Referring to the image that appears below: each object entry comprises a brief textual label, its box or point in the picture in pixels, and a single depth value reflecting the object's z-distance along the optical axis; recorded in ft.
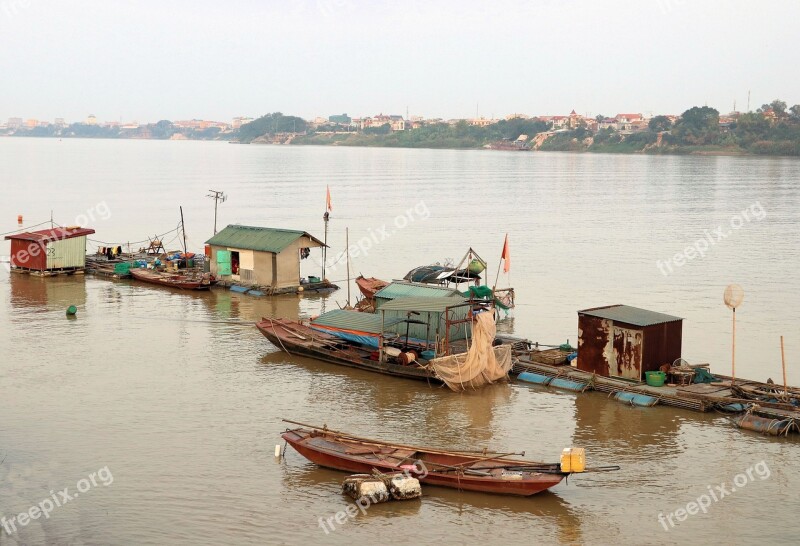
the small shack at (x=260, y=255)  130.41
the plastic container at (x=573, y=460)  58.18
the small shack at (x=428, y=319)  89.35
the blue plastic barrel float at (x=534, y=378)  87.25
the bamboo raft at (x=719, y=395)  73.77
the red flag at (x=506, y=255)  115.85
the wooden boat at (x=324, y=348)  88.74
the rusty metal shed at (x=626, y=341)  83.15
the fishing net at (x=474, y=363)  84.74
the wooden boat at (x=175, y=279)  133.59
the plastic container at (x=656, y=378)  81.66
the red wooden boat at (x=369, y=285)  118.73
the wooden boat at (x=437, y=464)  60.44
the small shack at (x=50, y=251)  144.87
